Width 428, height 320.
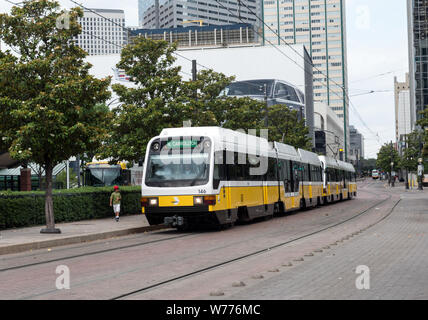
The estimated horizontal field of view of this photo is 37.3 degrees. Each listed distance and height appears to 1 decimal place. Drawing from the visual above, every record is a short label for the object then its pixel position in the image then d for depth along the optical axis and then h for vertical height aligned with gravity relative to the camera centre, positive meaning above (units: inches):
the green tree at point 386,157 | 4331.7 +125.8
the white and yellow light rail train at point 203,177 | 747.4 +1.4
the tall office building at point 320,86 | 7628.9 +1091.1
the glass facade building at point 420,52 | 3705.7 +719.5
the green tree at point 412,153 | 2951.3 +95.3
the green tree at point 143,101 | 1091.9 +138.5
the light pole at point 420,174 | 2623.0 -2.2
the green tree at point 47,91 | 703.7 +104.0
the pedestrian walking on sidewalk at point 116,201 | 974.0 -31.5
